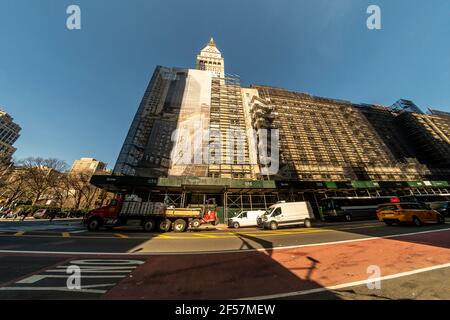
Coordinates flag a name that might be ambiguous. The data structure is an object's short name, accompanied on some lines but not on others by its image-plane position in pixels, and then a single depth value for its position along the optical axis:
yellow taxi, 12.45
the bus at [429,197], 23.38
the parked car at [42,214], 32.44
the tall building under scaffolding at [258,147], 25.77
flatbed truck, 14.65
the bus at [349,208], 22.11
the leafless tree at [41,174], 39.81
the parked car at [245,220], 19.16
